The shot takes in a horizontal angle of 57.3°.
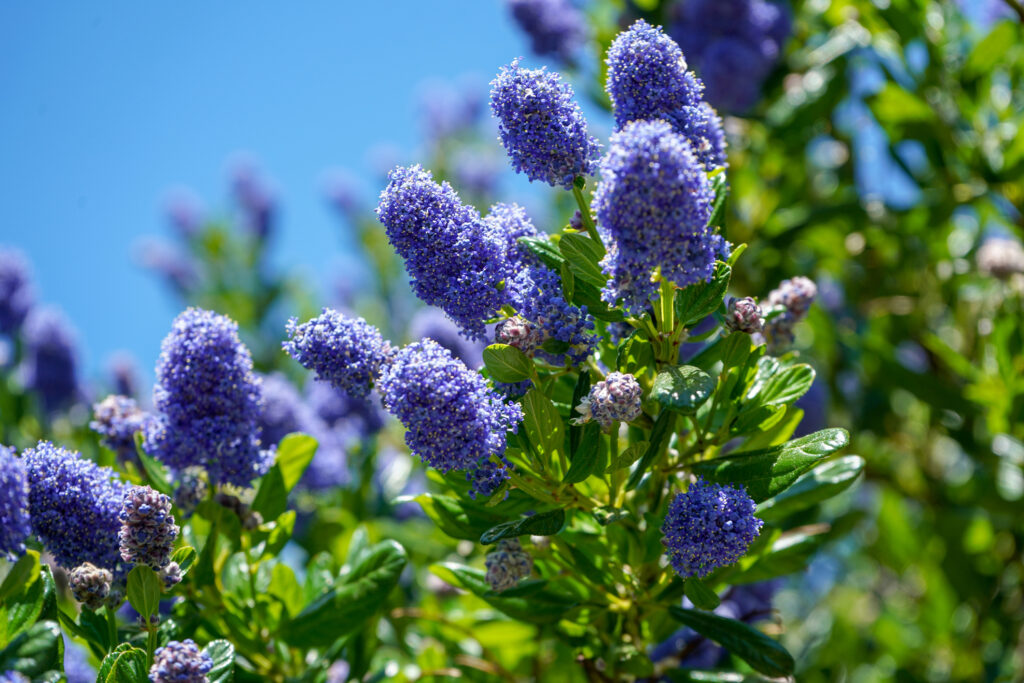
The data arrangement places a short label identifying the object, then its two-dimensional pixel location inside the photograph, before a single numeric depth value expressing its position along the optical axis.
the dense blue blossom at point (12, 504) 1.95
